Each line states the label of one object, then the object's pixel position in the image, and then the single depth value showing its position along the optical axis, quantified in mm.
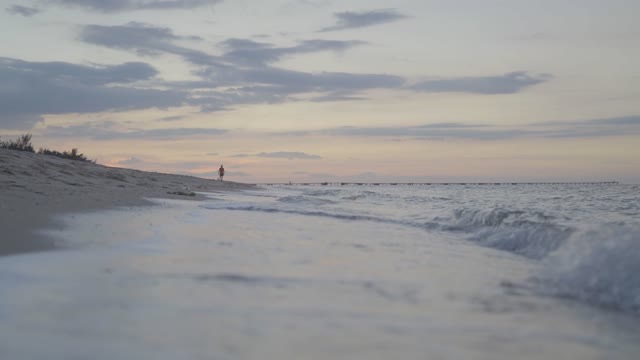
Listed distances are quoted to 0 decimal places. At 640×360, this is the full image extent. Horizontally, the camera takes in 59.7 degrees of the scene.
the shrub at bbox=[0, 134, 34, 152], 19247
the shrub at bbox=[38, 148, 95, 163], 22925
